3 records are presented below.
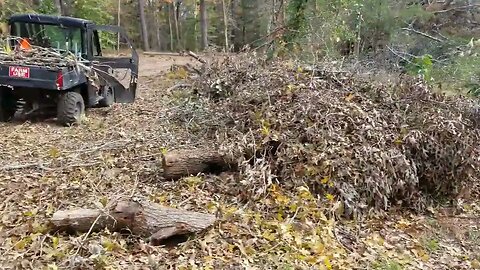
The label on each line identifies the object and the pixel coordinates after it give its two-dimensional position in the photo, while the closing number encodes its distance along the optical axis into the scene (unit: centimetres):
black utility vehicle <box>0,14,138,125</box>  755
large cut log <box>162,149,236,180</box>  555
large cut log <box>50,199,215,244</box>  426
